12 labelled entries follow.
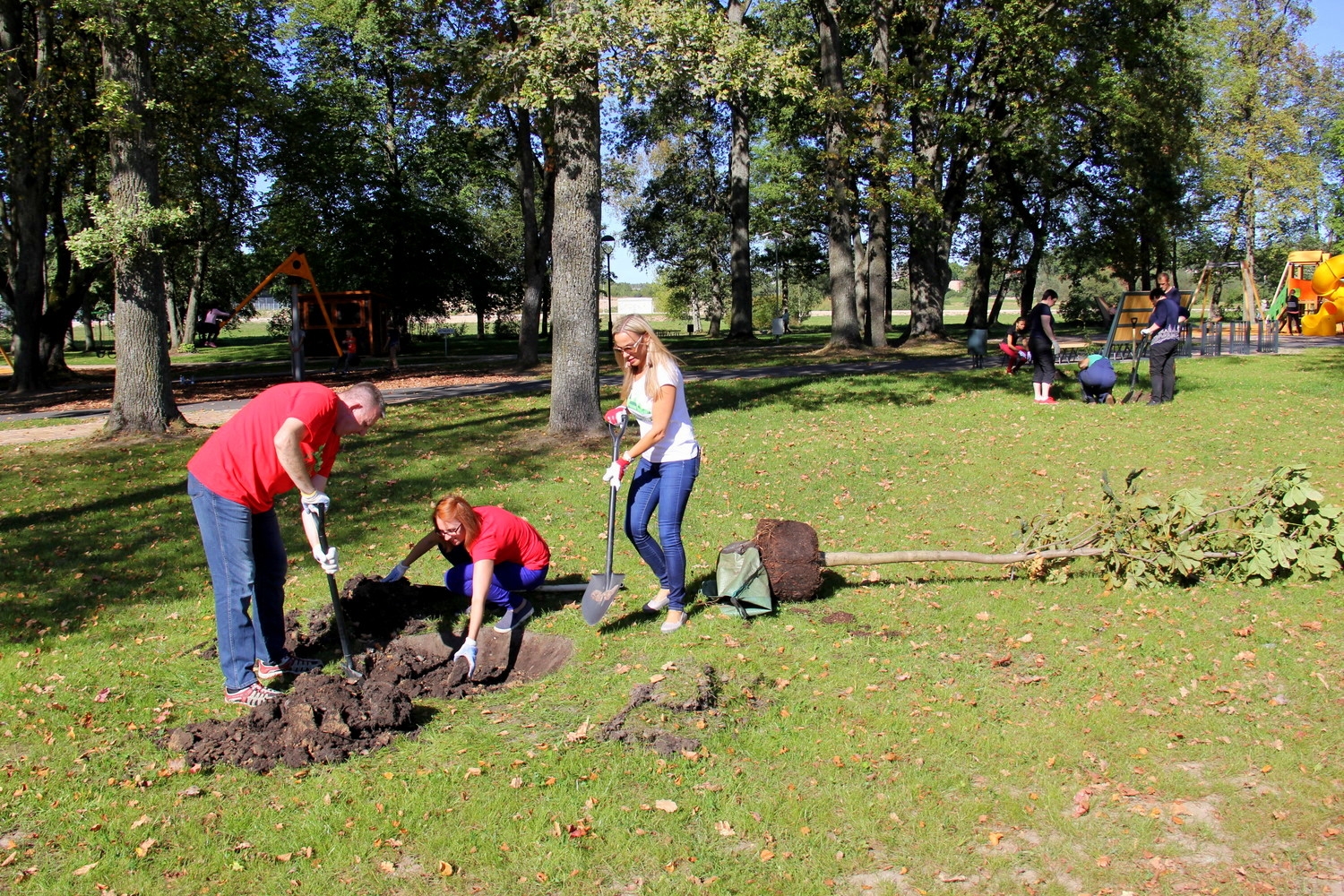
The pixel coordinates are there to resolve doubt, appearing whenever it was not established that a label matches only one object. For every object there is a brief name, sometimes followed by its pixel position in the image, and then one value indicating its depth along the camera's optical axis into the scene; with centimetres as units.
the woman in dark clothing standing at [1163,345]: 1330
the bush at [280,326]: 4656
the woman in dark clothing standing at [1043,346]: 1388
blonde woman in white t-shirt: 566
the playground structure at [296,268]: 1995
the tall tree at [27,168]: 1647
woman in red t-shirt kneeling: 538
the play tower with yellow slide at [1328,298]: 2889
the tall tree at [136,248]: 1221
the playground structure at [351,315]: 2945
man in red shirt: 476
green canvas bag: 632
